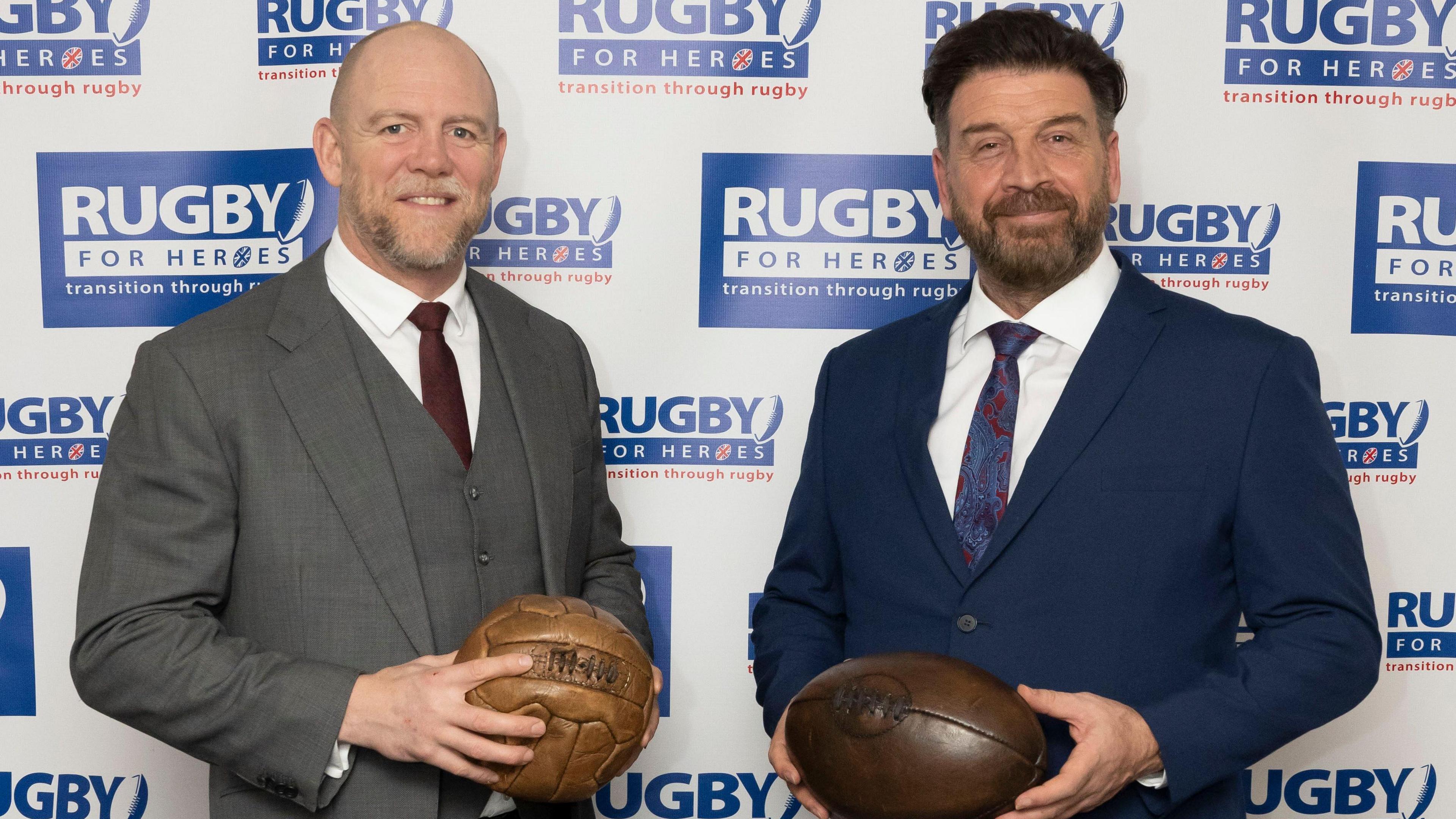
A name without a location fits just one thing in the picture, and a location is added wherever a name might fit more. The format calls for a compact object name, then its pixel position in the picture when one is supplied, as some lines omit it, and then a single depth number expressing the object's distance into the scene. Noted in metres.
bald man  1.83
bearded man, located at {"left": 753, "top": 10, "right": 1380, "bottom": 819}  1.88
